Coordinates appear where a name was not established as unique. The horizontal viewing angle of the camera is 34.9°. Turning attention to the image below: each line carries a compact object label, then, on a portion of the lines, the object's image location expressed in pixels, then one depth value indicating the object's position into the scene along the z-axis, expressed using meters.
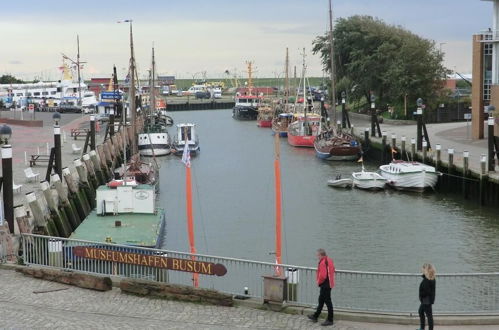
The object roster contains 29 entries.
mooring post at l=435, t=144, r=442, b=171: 55.38
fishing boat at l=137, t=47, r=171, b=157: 80.06
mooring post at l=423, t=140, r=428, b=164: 58.81
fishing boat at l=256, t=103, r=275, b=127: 123.06
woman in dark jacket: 17.03
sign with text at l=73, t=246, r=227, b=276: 20.00
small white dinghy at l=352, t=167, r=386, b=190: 55.16
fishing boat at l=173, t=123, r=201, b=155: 81.31
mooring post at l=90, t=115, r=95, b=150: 62.71
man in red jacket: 18.06
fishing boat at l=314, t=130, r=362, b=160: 73.31
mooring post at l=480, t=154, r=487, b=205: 47.06
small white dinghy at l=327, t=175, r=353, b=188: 56.81
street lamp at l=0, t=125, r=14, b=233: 27.55
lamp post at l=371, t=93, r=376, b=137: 75.93
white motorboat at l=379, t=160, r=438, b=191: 53.34
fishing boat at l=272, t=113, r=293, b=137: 101.31
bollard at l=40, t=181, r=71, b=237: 34.84
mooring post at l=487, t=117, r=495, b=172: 47.62
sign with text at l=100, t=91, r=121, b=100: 135.38
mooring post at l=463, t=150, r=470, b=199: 49.28
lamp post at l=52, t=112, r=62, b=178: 43.41
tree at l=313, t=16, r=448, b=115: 93.94
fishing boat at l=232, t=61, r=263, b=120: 144.88
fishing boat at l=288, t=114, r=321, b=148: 86.38
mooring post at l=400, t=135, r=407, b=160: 64.38
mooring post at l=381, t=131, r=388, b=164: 69.61
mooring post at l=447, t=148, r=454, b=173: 53.03
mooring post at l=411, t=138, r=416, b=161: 61.51
